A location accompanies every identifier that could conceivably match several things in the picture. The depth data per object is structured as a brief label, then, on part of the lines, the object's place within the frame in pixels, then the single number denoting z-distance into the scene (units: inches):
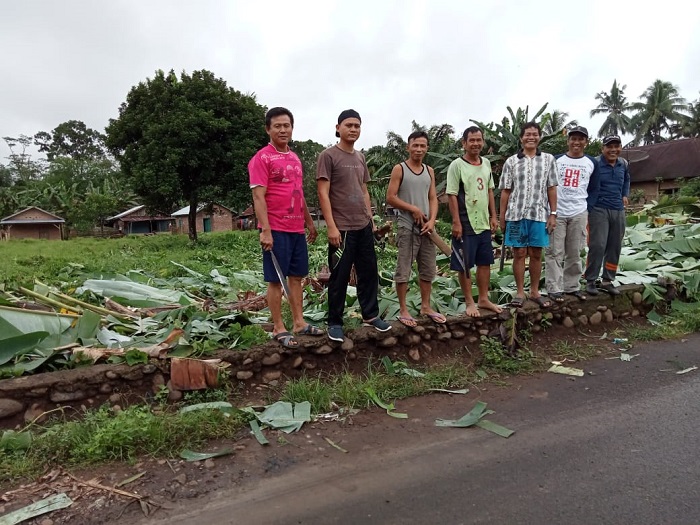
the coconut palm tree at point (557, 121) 978.7
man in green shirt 173.2
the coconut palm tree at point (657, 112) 1611.3
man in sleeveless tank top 164.6
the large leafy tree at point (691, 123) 1579.7
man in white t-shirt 193.2
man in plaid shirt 181.8
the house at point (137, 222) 1744.6
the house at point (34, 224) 1475.1
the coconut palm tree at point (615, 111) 1756.9
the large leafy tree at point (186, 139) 684.1
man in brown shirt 149.6
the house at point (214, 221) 1811.0
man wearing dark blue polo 204.1
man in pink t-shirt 142.9
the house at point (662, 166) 1063.0
